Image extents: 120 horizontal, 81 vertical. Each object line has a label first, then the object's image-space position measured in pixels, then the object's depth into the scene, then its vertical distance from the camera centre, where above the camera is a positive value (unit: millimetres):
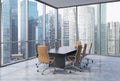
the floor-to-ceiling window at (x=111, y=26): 4999 +603
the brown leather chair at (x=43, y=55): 2829 -502
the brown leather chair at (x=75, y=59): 2982 -670
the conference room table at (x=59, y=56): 3009 -578
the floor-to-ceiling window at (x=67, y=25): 5497 +763
